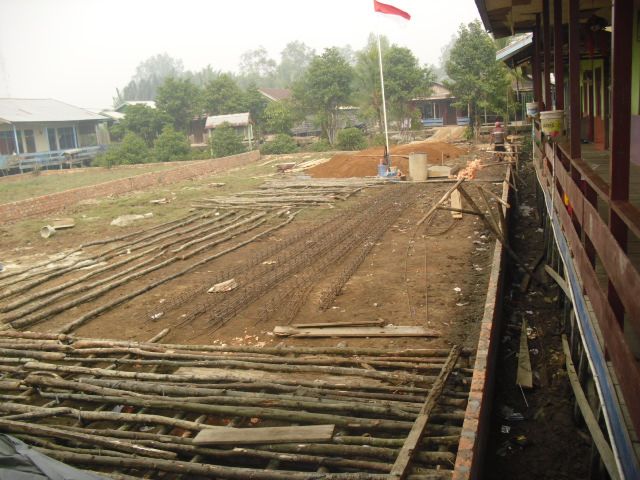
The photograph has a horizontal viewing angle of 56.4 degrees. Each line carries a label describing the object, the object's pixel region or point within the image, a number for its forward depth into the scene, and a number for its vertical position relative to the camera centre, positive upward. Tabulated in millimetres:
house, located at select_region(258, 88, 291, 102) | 52444 +4738
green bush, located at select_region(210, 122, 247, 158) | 37531 +384
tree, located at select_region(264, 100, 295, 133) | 41062 +1974
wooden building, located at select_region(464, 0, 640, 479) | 3125 -847
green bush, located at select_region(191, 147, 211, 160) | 37834 -153
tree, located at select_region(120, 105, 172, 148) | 42188 +2512
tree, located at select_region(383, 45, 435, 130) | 40250 +3971
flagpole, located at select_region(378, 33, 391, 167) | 22430 -745
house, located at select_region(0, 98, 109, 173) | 35938 +1943
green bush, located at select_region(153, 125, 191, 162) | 37625 +377
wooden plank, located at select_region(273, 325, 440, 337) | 7543 -2439
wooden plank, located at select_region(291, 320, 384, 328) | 7961 -2405
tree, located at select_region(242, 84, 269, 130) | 44375 +3212
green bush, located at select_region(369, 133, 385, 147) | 37681 -160
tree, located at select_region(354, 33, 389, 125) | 40750 +3852
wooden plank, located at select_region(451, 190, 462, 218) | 14517 -1693
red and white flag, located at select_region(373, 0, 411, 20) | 21206 +4512
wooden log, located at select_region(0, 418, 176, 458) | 5031 -2425
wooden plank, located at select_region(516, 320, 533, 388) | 6956 -2863
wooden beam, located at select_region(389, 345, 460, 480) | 4426 -2400
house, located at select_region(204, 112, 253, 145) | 42469 +1895
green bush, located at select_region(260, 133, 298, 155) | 38750 -23
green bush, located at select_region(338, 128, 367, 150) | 37312 +42
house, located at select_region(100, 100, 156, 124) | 46281 +3717
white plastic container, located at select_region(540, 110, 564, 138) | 8898 +41
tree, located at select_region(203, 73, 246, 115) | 44281 +3913
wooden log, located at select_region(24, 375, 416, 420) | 5441 -2408
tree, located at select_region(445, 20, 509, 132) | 35344 +3663
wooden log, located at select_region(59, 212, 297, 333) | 8836 -2267
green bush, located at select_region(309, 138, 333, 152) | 38031 -234
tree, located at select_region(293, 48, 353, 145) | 40312 +3679
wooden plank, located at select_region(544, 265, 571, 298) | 7352 -2117
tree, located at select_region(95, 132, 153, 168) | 36188 +205
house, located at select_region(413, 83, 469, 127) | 47062 +1980
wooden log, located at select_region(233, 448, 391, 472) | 4608 -2475
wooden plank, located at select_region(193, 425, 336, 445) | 4961 -2402
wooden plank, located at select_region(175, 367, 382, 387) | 6191 -2451
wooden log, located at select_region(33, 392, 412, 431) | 5188 -2430
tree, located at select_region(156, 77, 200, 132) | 43969 +3883
